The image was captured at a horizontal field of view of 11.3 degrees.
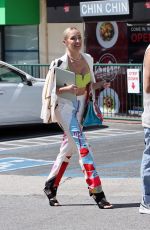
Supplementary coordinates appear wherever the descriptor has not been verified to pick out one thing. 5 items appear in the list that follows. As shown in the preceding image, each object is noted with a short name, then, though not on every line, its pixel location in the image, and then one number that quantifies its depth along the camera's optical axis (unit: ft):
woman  26.21
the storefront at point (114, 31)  57.36
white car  49.42
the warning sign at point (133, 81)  54.29
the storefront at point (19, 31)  65.00
